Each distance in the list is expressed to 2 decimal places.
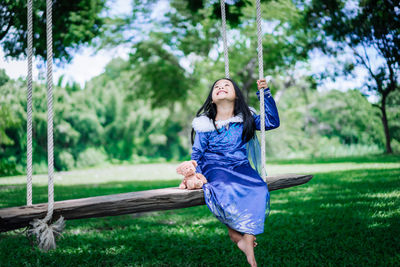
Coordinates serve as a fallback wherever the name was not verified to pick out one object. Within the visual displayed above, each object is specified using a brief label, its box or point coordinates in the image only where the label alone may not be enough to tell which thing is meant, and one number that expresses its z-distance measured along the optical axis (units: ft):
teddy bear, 7.02
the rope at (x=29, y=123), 6.62
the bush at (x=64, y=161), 47.41
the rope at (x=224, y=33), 8.01
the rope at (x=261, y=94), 7.28
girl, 6.64
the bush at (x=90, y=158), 50.62
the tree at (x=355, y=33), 30.07
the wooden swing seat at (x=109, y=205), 6.01
